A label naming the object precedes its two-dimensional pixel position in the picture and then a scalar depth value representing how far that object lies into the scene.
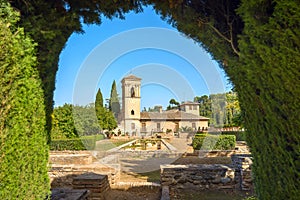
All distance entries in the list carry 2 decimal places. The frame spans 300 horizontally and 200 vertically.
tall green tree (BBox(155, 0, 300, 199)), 1.65
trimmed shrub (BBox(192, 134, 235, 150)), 13.70
